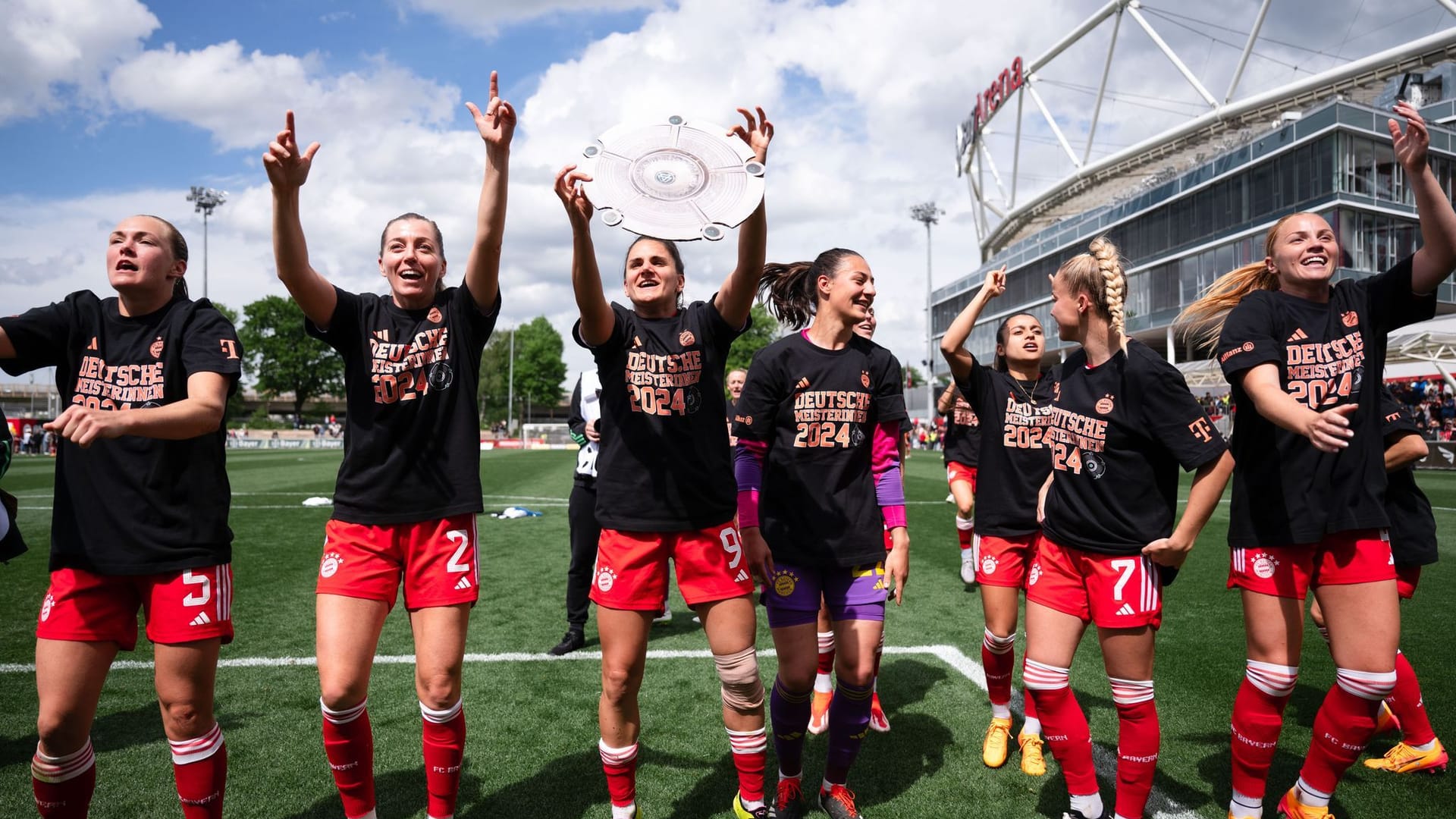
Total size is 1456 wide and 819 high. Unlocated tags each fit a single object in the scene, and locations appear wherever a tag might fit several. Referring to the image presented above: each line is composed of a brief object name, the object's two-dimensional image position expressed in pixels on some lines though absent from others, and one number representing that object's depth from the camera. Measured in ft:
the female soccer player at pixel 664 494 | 10.87
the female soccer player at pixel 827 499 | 11.78
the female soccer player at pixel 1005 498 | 14.56
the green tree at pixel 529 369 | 292.81
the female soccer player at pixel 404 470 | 10.05
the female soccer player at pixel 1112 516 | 10.64
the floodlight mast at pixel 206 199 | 181.57
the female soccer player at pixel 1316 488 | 10.24
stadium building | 111.65
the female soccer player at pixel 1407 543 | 12.57
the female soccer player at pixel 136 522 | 9.43
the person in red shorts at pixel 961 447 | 23.99
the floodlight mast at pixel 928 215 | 228.22
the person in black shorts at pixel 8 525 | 10.26
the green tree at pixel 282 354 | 242.17
